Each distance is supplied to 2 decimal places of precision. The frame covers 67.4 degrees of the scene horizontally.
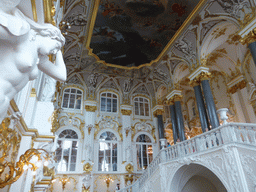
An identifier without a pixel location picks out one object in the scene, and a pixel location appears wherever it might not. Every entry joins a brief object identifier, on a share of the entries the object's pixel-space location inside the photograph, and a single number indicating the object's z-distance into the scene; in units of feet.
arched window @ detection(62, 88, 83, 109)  49.44
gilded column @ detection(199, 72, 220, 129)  32.17
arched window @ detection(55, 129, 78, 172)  42.42
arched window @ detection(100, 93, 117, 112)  52.39
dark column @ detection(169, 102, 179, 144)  44.00
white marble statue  3.90
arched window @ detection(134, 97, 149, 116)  55.42
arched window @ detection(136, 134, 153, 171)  48.29
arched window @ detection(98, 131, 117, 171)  45.29
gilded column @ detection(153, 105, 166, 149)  51.13
